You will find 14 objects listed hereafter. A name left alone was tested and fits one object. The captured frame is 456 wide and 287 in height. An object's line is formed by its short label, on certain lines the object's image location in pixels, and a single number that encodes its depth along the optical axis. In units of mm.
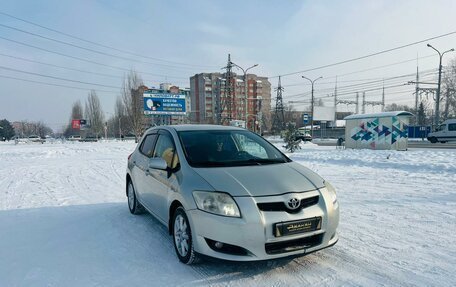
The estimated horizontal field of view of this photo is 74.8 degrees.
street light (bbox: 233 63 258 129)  38406
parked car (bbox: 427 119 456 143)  32406
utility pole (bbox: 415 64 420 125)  44119
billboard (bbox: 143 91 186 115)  35531
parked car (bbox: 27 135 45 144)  55466
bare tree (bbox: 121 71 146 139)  41938
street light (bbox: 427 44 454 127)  30097
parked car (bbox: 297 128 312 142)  48150
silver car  3000
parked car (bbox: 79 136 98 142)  61625
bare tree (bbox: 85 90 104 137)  76750
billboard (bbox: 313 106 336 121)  58188
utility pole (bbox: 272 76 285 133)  68875
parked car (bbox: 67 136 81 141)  68512
